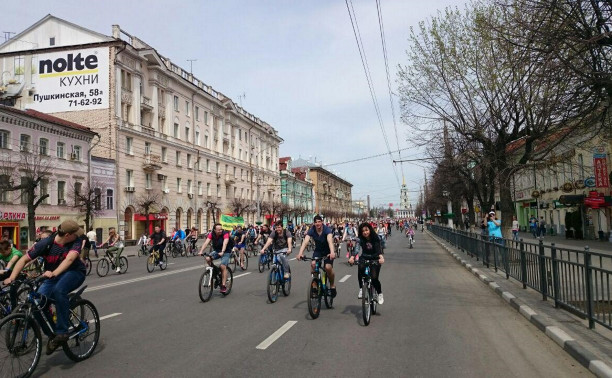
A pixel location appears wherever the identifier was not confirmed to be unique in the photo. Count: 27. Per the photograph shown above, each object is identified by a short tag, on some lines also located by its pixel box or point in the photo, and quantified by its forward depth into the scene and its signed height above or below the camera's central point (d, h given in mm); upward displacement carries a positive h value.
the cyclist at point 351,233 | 22562 -966
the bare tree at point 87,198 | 28438 +1498
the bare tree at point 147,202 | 36938 +1494
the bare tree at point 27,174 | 24234 +2789
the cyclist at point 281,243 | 10227 -641
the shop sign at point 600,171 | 28047 +2132
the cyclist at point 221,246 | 10305 -639
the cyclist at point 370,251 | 7812 -660
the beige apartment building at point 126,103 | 38875 +10585
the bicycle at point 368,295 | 7203 -1338
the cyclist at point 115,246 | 17047 -959
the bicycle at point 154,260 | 17469 -1543
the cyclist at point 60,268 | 5266 -546
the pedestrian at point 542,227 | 37494 -1670
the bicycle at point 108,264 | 16594 -1578
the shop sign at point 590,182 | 29800 +1551
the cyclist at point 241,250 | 16700 -1225
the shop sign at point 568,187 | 32250 +1372
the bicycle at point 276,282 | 9500 -1424
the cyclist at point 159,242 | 17422 -859
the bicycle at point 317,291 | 7766 -1354
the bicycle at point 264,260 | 16458 -1623
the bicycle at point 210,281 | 9734 -1389
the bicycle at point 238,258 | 17109 -1540
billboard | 38969 +12062
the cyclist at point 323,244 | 8367 -542
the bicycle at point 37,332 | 4695 -1213
